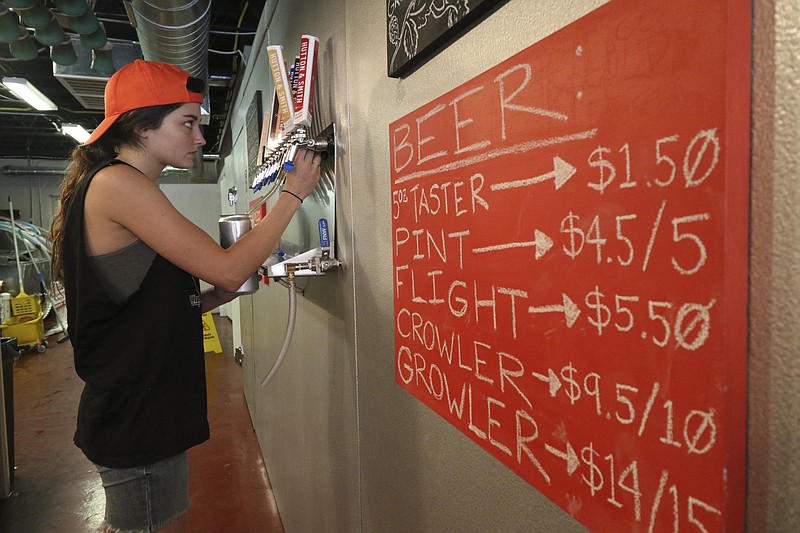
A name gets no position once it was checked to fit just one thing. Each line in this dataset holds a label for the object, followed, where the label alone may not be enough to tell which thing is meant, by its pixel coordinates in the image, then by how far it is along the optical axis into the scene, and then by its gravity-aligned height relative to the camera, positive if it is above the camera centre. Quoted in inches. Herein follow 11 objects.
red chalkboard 17.0 -0.9
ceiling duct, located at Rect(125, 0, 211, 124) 104.4 +49.9
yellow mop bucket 273.6 -40.8
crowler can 71.5 +3.0
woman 51.0 -3.4
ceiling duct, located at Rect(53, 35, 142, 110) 172.6 +62.8
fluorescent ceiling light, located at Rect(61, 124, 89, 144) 299.1 +75.5
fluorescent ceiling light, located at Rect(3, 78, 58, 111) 210.5 +72.1
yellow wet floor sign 263.3 -46.0
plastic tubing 63.4 -9.4
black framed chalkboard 31.6 +15.1
